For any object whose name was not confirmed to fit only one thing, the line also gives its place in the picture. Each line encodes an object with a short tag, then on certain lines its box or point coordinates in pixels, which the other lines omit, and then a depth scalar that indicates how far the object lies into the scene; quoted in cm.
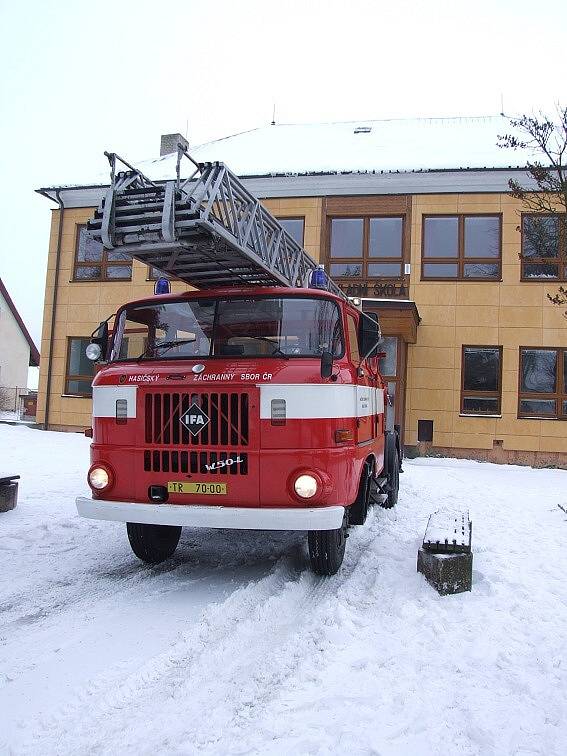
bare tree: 637
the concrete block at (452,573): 465
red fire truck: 464
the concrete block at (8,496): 736
